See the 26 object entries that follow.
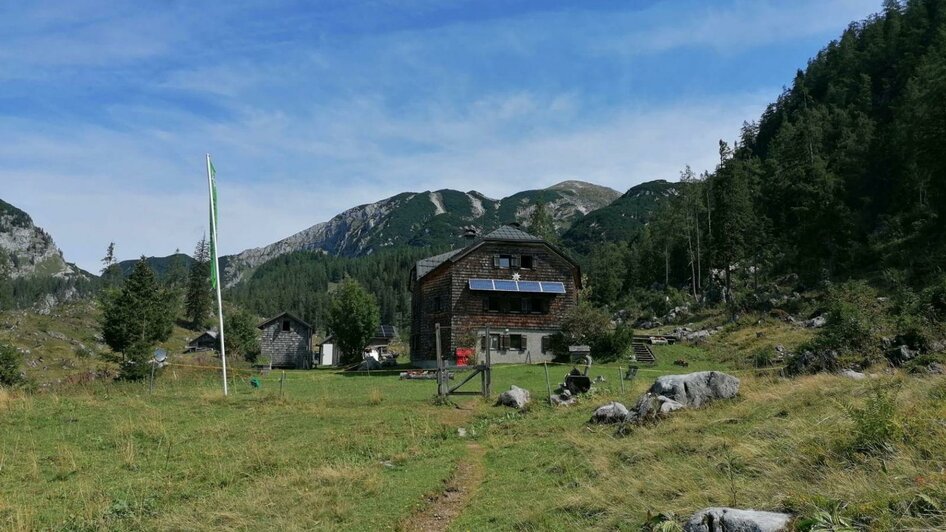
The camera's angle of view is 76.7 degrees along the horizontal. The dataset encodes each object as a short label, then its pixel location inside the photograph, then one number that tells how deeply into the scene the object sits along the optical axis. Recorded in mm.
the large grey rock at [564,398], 22234
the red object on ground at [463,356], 45469
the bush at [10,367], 37875
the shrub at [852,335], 21859
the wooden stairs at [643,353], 41812
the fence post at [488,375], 25078
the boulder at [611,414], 16594
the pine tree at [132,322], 41384
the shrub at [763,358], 31656
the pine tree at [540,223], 92000
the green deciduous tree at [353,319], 65625
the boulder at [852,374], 15767
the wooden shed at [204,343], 100500
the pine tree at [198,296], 134750
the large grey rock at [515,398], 22736
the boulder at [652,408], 15375
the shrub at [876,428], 8250
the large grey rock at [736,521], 6441
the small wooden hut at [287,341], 69562
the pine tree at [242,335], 76250
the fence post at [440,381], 24522
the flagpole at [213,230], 27616
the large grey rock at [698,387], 16500
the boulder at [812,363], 21677
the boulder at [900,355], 20172
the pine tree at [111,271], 154512
